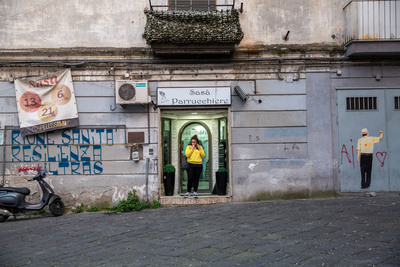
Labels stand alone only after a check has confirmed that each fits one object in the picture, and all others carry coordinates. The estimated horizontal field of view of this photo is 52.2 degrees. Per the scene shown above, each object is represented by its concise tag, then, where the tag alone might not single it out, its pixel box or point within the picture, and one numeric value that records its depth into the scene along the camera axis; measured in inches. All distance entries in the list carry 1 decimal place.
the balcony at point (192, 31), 394.9
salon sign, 422.6
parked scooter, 366.6
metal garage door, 423.2
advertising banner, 414.0
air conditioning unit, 408.2
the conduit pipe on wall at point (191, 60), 418.3
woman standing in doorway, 433.4
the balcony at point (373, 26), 410.3
